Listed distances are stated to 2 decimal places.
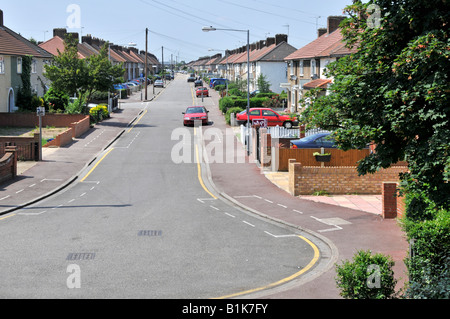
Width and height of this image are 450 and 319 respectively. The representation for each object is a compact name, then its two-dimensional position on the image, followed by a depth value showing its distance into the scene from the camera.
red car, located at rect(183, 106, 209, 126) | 46.19
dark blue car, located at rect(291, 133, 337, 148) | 27.27
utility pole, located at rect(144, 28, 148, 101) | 76.69
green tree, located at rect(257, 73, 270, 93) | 70.19
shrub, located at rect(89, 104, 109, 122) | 47.52
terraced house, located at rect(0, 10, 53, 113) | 44.73
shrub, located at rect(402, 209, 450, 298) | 9.35
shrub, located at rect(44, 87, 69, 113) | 50.88
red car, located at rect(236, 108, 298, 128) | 42.44
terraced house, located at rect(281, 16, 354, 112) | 44.16
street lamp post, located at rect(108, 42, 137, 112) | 53.31
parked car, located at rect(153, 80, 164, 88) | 101.67
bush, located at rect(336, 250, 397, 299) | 9.27
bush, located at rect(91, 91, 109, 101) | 60.62
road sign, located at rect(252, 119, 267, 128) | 31.66
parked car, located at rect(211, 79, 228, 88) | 101.31
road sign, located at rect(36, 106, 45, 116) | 28.19
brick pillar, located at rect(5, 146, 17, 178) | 24.84
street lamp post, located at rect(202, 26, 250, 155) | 31.11
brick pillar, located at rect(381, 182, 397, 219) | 17.61
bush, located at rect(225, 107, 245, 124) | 46.81
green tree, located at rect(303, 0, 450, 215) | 9.64
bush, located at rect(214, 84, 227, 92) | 85.79
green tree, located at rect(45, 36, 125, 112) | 45.00
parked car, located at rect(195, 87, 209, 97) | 77.03
